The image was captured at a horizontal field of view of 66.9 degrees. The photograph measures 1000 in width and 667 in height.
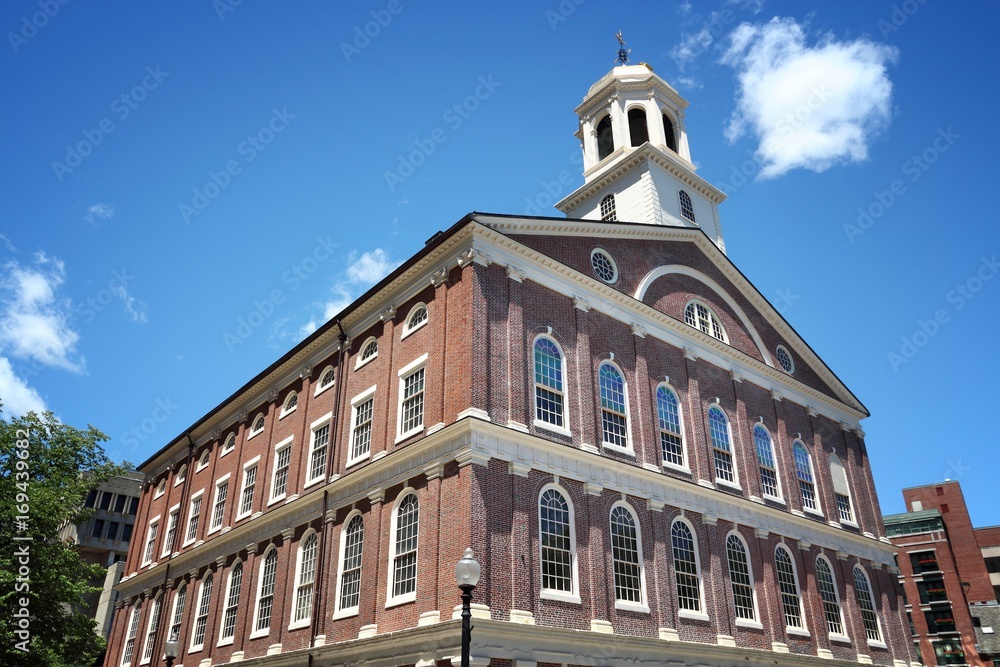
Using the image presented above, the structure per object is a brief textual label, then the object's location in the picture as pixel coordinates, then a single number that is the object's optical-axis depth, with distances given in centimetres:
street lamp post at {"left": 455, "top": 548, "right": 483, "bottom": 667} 1494
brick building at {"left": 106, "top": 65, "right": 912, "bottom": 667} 2211
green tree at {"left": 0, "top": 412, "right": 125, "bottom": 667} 2934
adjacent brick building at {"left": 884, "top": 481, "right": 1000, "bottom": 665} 7400
